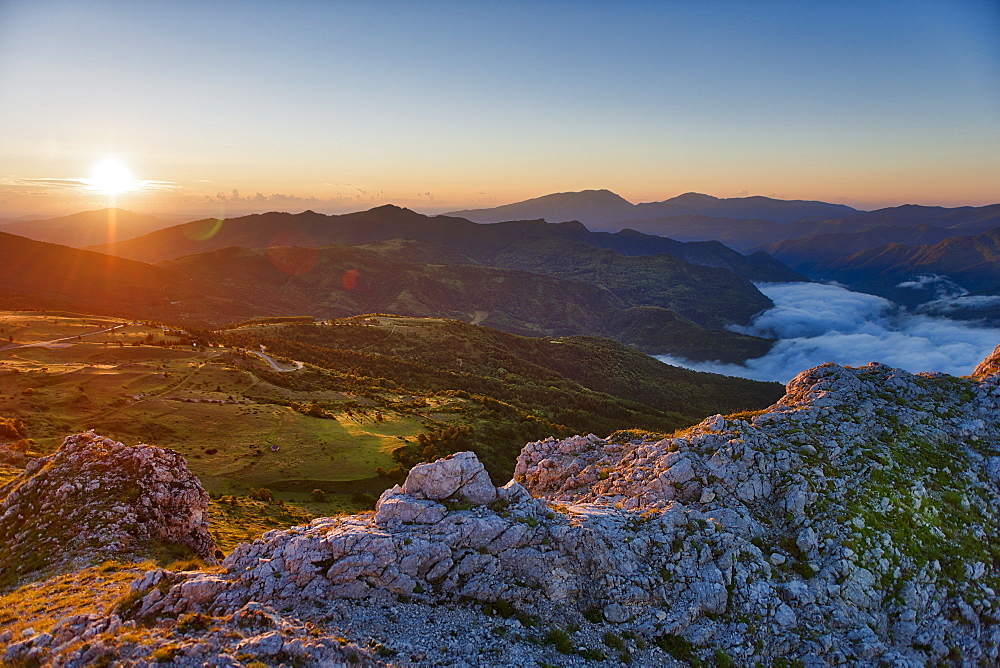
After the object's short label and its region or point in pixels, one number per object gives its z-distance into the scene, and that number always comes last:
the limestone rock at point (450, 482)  22.06
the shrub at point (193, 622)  15.12
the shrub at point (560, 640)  17.27
